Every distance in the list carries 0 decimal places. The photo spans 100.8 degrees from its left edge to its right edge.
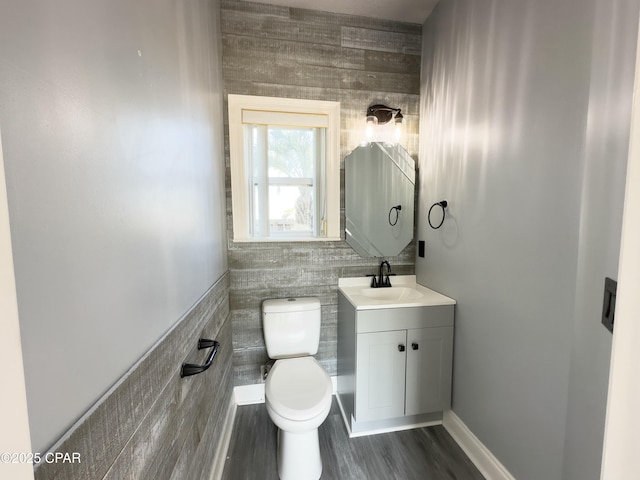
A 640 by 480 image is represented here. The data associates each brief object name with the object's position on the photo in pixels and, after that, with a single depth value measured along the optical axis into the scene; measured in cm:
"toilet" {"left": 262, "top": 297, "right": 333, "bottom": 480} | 129
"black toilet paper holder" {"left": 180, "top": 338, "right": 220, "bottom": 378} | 93
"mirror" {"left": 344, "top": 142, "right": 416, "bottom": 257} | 198
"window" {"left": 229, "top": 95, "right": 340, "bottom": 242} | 183
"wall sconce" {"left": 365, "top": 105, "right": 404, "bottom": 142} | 190
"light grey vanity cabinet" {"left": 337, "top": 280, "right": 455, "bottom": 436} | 159
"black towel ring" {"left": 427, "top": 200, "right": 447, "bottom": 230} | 171
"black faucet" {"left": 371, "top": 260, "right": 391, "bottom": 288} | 198
